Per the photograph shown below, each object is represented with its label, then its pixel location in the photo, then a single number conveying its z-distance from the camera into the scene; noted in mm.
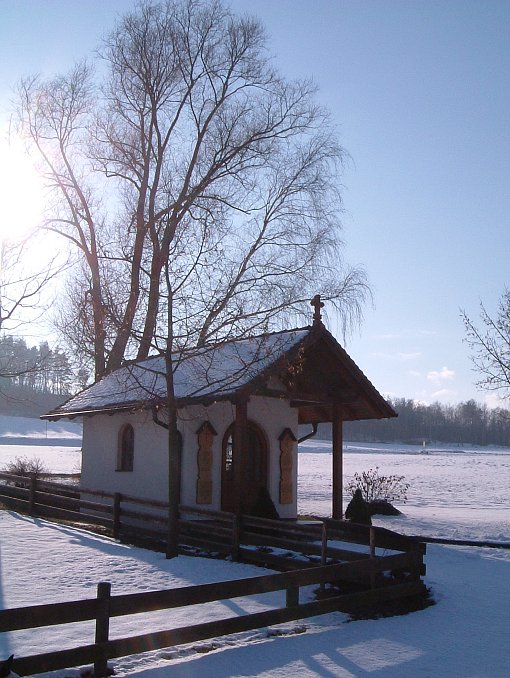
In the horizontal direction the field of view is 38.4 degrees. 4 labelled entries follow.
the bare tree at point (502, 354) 21052
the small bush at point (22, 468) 29609
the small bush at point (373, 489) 24697
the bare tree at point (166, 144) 27312
